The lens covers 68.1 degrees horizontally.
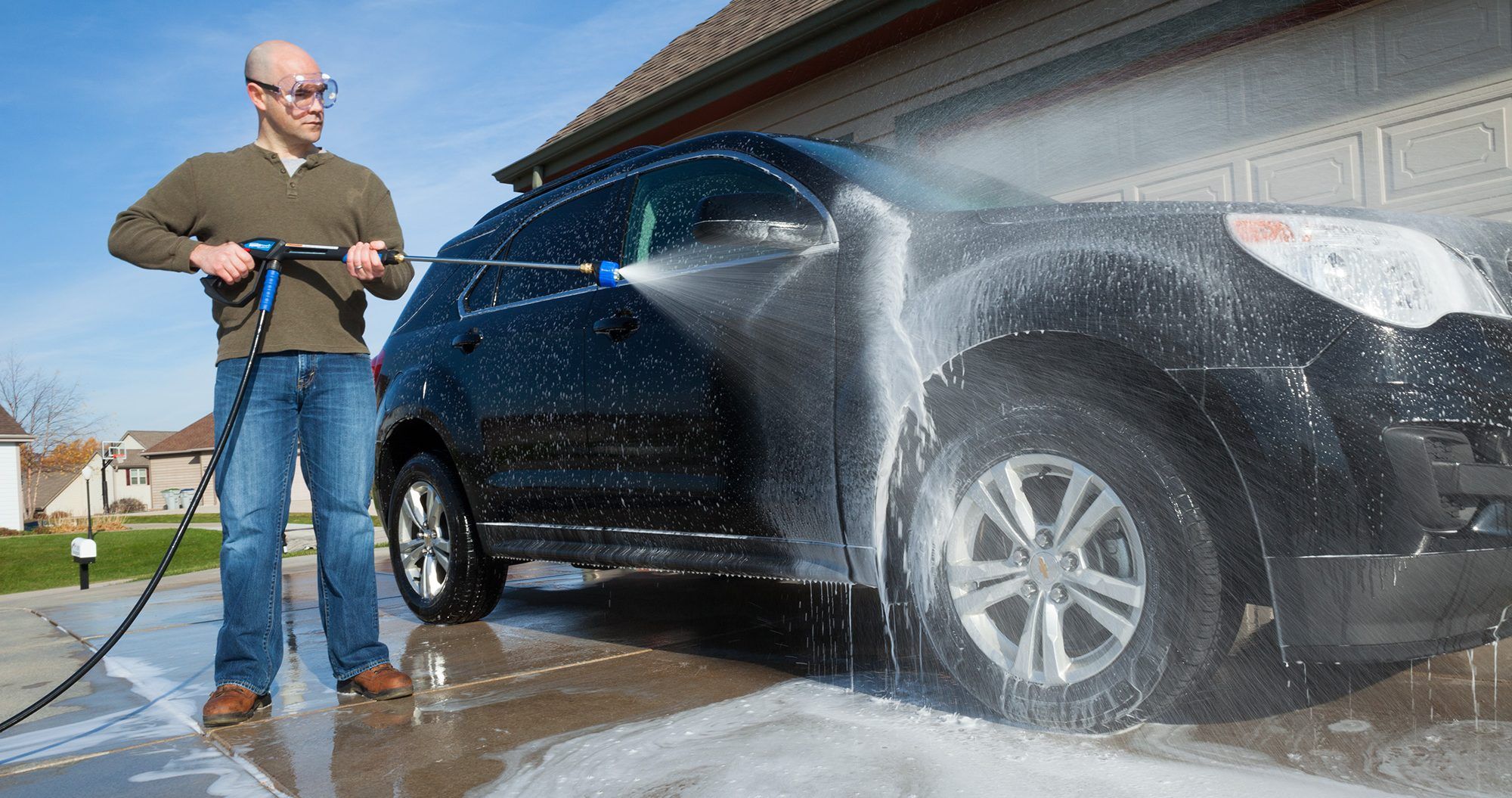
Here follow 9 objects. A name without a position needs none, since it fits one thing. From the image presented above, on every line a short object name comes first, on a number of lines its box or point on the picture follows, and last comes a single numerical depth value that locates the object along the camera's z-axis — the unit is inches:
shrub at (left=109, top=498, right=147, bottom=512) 2503.7
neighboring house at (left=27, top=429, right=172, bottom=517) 2532.0
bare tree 2465.6
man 132.5
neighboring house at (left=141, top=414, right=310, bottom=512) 2436.0
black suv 88.7
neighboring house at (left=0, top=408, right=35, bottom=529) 1686.8
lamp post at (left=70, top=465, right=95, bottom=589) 383.6
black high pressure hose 125.3
